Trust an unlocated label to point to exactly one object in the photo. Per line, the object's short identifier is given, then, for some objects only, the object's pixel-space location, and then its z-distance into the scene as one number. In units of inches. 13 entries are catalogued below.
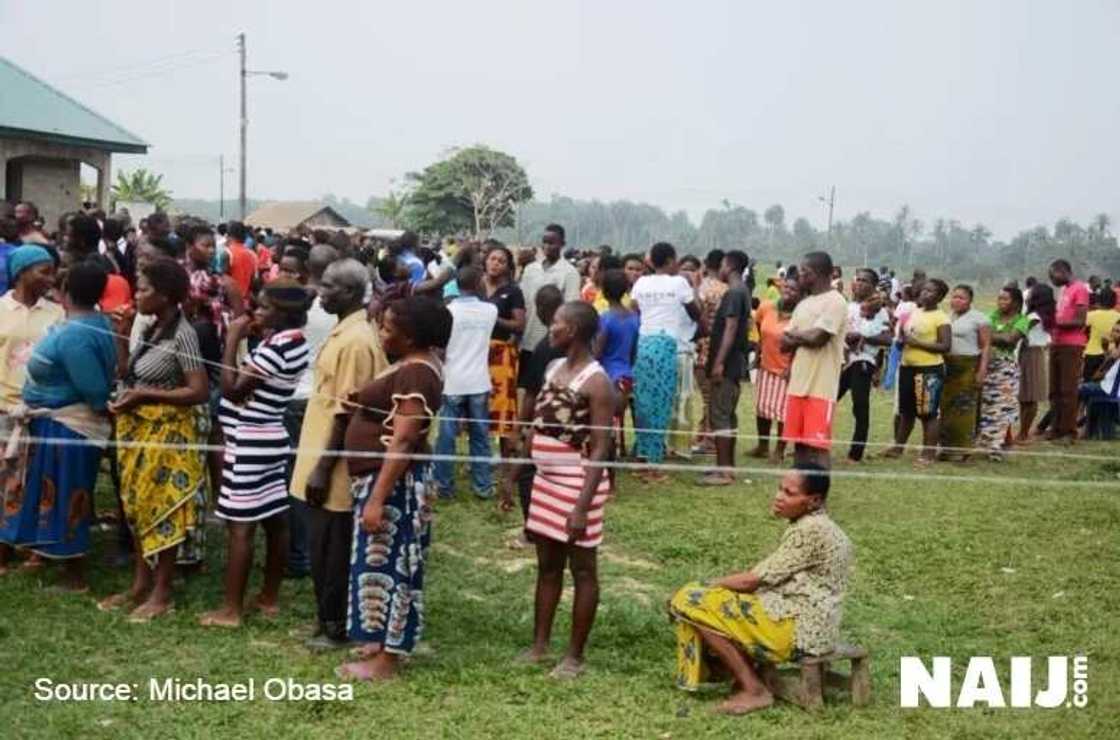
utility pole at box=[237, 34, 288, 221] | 1317.7
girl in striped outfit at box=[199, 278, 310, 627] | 206.5
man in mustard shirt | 197.9
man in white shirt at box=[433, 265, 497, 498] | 299.3
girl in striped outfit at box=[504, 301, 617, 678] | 190.5
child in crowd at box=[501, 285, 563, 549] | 287.4
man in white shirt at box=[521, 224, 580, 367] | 331.3
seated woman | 181.2
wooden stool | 181.9
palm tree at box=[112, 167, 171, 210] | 2377.0
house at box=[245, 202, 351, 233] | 2453.2
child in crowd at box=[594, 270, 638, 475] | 311.4
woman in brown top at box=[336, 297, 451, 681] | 185.5
